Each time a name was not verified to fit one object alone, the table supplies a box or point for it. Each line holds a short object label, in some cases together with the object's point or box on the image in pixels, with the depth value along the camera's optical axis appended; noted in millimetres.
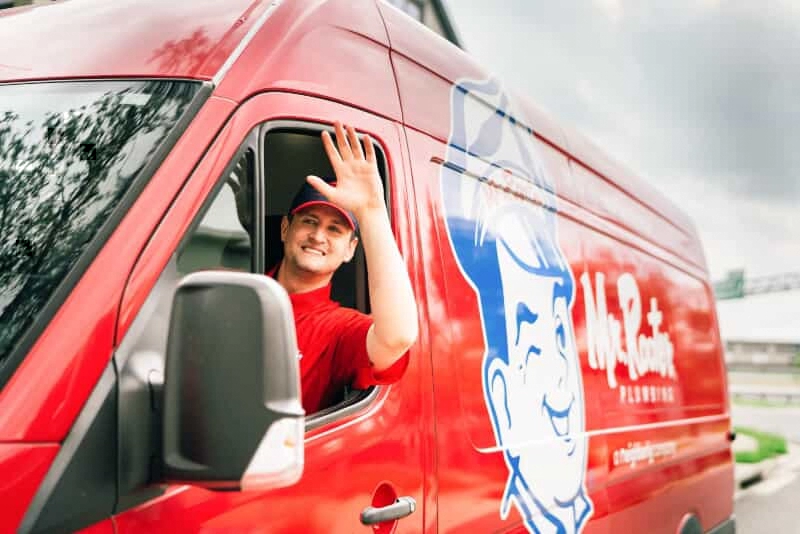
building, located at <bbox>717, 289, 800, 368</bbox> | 64688
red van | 1476
